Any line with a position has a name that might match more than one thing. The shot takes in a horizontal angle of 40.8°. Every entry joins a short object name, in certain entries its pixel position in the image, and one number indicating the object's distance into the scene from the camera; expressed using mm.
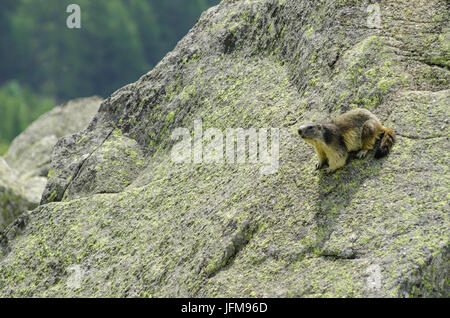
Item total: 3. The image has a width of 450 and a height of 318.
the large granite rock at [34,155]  22172
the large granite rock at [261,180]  9352
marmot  10555
